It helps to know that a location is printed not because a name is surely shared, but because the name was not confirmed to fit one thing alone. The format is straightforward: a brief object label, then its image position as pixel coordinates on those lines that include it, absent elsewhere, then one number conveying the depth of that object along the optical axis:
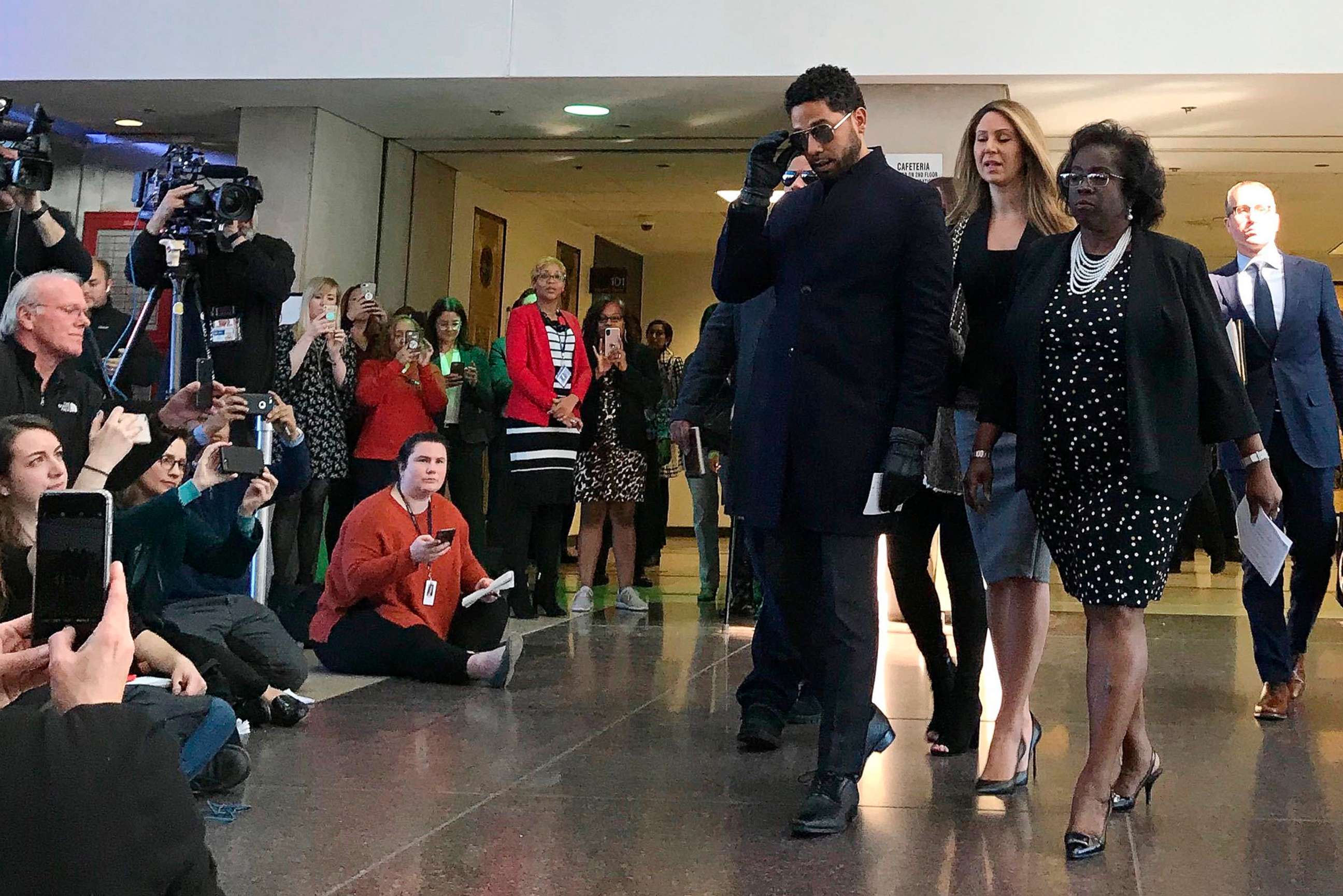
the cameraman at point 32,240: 4.93
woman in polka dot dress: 3.21
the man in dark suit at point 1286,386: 5.20
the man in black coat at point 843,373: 3.46
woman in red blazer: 8.07
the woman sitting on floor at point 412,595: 5.58
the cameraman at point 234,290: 5.25
